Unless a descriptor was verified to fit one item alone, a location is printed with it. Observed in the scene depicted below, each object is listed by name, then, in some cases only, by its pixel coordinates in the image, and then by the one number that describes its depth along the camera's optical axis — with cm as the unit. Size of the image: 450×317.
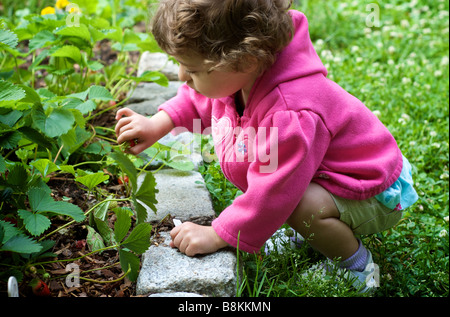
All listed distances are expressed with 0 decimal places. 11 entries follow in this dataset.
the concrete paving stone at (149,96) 246
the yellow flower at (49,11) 252
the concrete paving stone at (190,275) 142
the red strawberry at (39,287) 135
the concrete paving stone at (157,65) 287
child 139
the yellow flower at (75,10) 230
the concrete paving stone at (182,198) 177
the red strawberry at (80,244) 159
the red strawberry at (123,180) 189
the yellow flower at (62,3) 271
